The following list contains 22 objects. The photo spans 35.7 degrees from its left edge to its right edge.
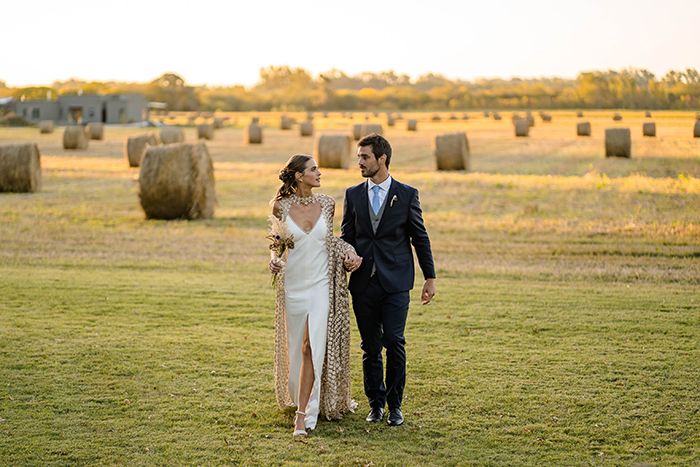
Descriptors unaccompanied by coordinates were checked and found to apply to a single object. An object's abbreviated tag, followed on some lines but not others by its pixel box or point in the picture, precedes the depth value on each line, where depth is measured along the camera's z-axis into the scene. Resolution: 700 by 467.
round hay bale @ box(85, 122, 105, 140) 54.69
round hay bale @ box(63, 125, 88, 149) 45.03
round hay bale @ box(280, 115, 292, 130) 68.56
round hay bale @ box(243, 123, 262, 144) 49.06
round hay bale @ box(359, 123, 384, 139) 46.66
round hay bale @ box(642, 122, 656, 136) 50.19
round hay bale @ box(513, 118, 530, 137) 54.19
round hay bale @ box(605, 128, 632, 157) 36.28
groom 7.62
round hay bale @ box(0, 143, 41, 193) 25.89
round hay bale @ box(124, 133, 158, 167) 35.12
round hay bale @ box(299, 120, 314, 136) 56.47
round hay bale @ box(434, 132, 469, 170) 32.16
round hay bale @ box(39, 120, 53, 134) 62.78
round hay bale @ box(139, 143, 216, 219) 20.53
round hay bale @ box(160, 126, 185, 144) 42.69
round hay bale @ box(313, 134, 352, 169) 33.12
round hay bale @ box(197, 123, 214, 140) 54.22
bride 7.61
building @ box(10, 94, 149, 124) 90.12
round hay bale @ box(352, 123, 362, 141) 48.22
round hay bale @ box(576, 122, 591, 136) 53.59
